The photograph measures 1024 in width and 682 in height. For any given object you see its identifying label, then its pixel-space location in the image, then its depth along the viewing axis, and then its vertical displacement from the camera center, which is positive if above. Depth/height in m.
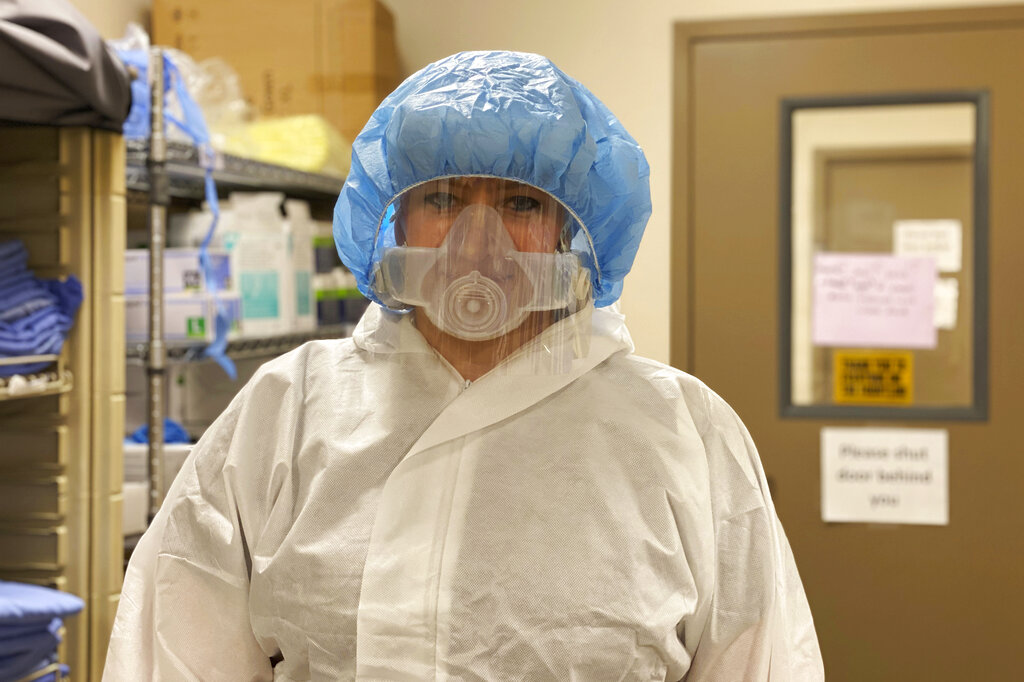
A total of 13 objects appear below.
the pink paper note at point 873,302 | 2.28 +0.05
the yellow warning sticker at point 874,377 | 2.28 -0.13
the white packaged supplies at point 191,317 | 1.96 +0.00
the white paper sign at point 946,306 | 2.27 +0.04
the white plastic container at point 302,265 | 2.23 +0.13
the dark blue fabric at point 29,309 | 1.46 +0.01
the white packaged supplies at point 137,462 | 1.89 -0.28
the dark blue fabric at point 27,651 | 1.37 -0.48
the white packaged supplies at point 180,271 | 1.93 +0.10
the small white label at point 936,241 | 2.26 +0.19
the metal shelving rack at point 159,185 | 1.75 +0.25
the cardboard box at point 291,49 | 2.31 +0.65
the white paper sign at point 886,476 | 2.26 -0.36
